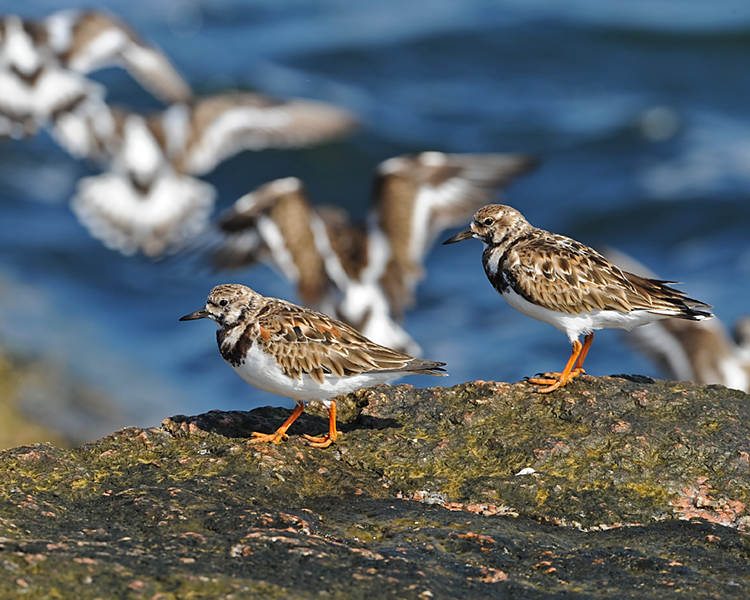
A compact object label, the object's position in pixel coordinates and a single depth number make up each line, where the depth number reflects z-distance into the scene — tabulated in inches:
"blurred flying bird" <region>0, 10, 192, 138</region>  1031.0
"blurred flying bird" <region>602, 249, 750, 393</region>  737.0
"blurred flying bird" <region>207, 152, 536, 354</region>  778.8
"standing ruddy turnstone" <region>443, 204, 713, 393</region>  417.7
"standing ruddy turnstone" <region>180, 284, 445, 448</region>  357.7
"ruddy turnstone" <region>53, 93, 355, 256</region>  1013.2
